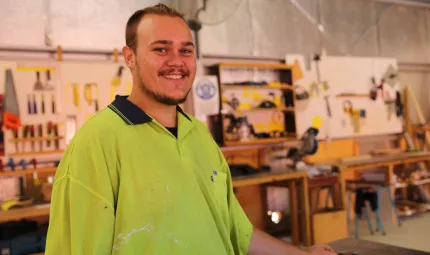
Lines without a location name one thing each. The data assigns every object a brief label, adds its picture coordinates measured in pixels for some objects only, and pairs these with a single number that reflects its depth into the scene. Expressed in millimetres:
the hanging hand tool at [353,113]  5430
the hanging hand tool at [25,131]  3584
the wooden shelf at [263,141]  4410
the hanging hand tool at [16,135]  3566
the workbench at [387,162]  4691
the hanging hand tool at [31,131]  3601
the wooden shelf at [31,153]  3564
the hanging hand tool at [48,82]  3688
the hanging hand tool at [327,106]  5255
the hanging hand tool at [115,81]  3954
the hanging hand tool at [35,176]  3629
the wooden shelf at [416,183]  5043
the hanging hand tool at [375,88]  5648
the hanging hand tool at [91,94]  3857
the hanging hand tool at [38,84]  3652
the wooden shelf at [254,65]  4469
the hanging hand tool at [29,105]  3625
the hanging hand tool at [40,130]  3648
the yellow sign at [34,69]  3617
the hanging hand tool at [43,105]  3678
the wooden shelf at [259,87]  4465
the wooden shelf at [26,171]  3523
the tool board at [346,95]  5129
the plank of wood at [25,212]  2980
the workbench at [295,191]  3943
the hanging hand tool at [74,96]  3801
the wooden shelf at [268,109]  4566
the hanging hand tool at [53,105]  3713
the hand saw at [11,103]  3512
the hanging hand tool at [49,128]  3680
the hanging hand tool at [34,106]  3643
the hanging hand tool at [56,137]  3695
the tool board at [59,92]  3600
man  964
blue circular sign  4332
